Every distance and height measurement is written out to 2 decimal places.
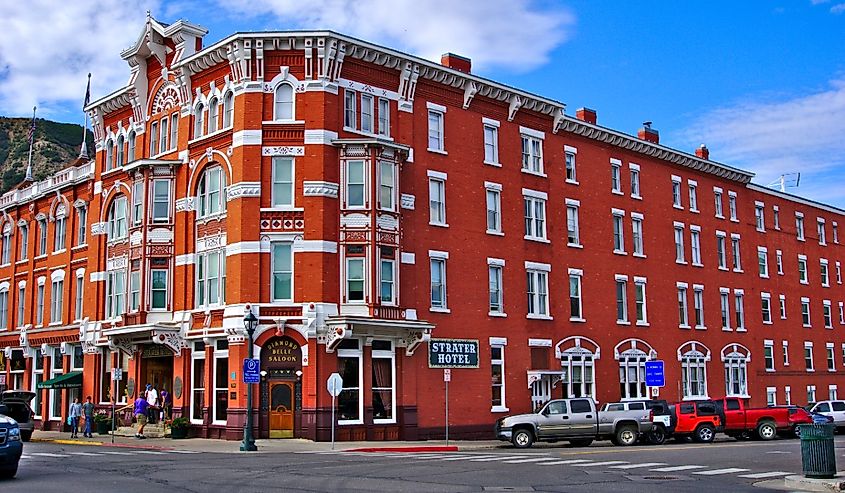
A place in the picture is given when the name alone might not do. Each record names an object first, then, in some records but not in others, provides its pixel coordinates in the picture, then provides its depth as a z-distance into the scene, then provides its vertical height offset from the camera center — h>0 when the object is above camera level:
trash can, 19.69 -1.61
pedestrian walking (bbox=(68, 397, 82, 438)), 40.95 -1.17
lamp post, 31.52 -0.51
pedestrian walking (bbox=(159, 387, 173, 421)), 40.03 -0.69
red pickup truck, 39.75 -1.76
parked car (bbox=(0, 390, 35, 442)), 37.84 -0.98
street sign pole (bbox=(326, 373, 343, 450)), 33.53 -0.03
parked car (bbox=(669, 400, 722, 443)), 38.62 -1.75
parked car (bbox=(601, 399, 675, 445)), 37.00 -1.63
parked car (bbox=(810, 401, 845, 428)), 45.19 -1.58
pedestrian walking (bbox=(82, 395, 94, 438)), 40.53 -1.10
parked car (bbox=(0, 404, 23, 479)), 19.28 -1.14
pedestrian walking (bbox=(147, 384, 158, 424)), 40.09 -0.64
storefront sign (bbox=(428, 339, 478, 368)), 40.12 +1.23
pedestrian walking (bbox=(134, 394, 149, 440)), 38.88 -0.97
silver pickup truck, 35.00 -1.62
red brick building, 37.44 +6.16
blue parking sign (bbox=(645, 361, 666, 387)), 42.16 +0.21
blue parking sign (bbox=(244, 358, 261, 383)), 32.62 +0.54
